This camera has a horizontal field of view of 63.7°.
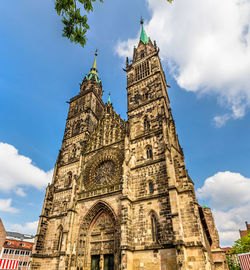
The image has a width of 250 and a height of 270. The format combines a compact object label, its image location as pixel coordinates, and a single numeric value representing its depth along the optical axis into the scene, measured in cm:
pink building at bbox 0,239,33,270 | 3419
